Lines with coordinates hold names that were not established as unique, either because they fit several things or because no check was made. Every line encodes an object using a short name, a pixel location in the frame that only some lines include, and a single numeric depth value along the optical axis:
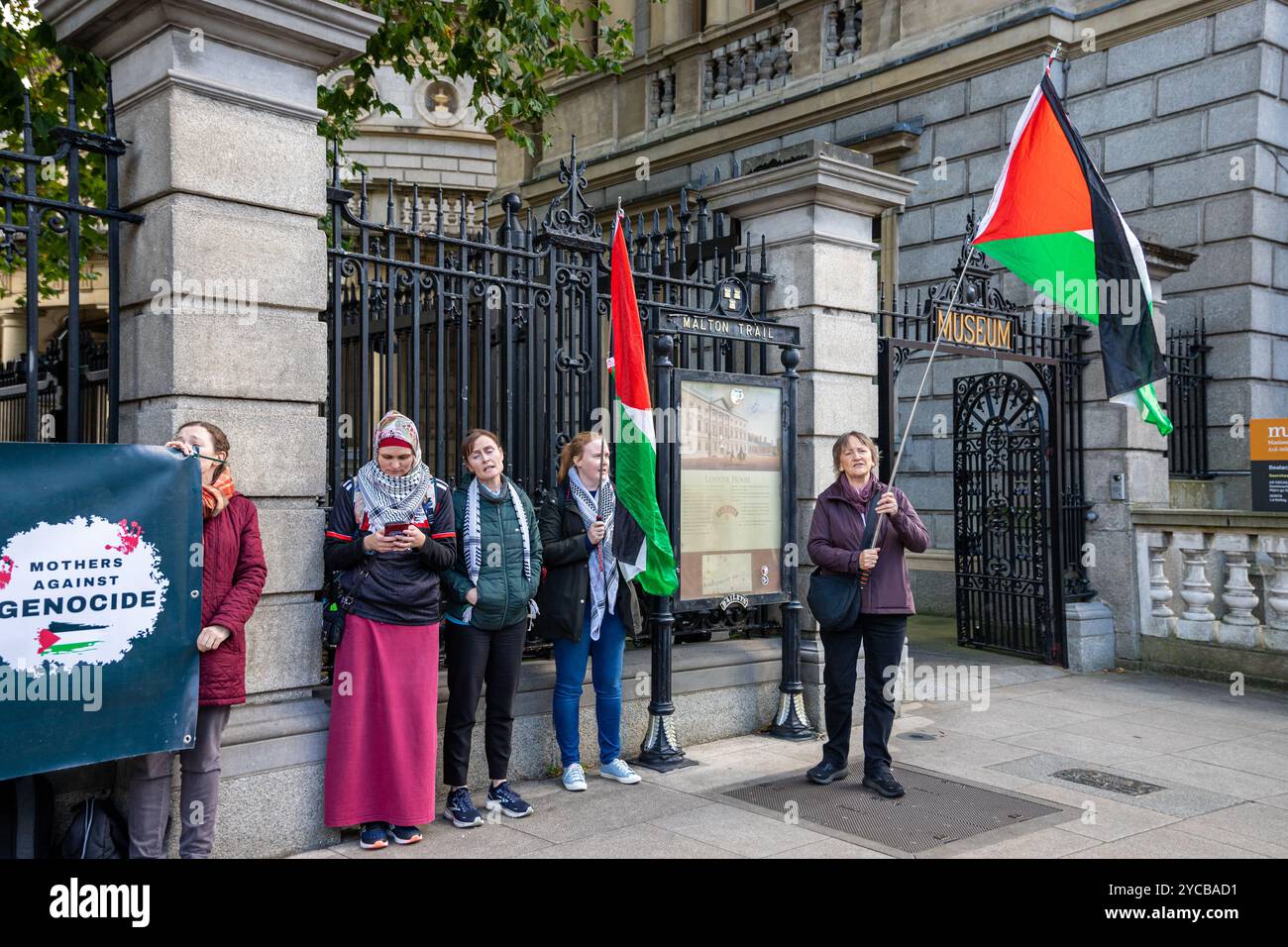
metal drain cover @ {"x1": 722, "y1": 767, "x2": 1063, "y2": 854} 5.55
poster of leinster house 7.14
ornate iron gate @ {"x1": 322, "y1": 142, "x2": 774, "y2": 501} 6.04
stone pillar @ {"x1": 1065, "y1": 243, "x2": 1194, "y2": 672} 10.38
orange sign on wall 9.47
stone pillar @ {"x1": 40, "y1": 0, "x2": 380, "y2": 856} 5.11
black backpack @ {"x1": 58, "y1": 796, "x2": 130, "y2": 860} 4.56
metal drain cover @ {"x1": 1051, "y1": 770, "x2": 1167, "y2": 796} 6.41
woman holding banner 4.66
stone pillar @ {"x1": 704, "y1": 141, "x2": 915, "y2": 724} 7.93
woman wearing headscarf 5.29
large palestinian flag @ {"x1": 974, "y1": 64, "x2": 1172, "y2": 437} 6.79
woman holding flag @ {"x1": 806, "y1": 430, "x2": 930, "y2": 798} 6.22
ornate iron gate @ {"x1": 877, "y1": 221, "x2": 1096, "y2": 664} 10.38
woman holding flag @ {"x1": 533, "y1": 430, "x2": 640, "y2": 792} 6.16
